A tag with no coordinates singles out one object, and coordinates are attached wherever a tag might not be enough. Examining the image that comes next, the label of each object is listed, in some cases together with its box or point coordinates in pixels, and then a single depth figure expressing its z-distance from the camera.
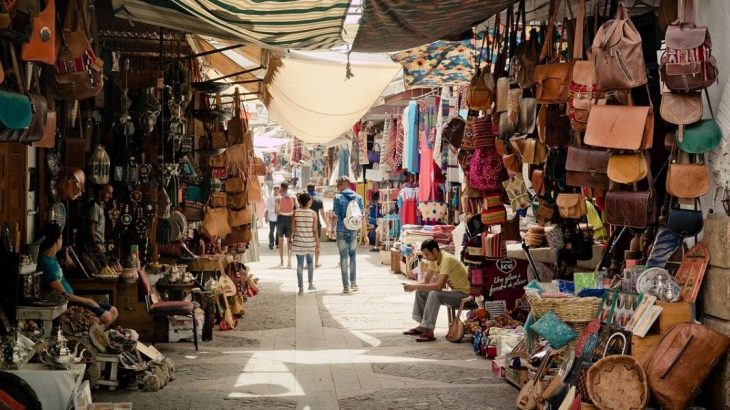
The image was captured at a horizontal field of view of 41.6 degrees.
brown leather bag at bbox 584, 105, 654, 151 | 5.88
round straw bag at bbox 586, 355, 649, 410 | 5.45
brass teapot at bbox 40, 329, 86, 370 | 5.98
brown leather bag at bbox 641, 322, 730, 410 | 5.34
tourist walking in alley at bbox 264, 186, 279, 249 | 23.71
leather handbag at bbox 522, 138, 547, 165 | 7.74
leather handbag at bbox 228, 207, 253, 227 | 13.16
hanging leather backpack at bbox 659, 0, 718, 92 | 5.42
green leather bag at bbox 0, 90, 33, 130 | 4.96
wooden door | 7.81
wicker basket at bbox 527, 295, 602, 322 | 6.78
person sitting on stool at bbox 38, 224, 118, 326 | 7.82
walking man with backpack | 14.76
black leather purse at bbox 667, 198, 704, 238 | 5.73
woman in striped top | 14.71
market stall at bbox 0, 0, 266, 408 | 5.84
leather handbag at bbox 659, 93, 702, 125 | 5.57
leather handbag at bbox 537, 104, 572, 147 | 7.30
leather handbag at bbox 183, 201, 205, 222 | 11.92
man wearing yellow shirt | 10.49
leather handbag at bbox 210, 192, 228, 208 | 12.81
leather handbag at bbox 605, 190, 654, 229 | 6.11
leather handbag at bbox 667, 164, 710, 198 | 5.64
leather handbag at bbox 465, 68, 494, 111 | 8.57
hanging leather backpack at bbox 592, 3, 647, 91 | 5.67
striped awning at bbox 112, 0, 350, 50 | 6.22
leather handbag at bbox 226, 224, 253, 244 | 13.47
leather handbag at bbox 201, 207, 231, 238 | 12.56
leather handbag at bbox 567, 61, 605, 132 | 6.31
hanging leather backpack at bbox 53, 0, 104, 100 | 6.02
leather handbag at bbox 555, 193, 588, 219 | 7.45
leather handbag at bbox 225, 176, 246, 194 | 13.05
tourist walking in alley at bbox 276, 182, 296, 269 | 20.11
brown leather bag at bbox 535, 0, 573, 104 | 6.81
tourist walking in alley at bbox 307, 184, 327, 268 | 20.86
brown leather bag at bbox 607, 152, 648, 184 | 6.02
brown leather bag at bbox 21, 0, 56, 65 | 5.25
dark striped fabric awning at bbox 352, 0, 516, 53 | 6.39
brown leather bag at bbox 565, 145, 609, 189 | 6.51
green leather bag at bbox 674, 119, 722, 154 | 5.60
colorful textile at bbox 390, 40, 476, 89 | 10.97
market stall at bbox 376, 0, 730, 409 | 5.53
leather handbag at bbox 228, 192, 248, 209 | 13.13
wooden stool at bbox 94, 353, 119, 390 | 7.65
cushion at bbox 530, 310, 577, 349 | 6.89
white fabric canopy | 11.97
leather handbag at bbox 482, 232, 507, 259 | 10.11
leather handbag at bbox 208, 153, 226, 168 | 12.88
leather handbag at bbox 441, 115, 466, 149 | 9.69
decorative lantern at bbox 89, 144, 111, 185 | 8.86
